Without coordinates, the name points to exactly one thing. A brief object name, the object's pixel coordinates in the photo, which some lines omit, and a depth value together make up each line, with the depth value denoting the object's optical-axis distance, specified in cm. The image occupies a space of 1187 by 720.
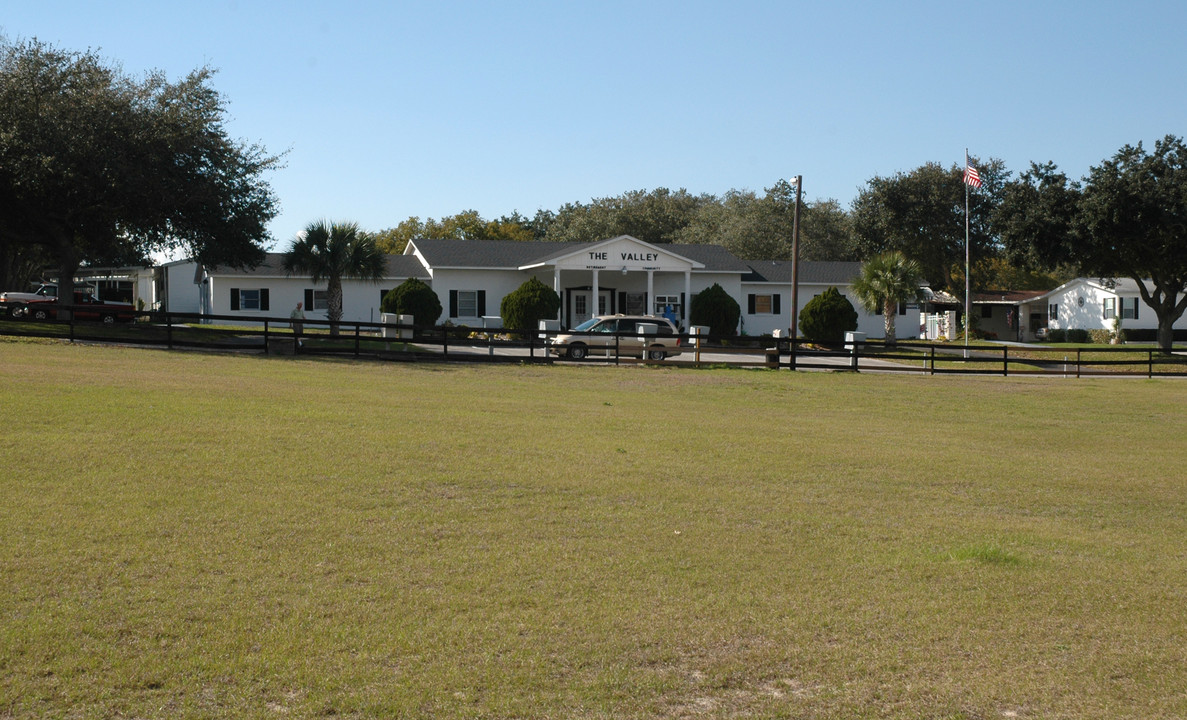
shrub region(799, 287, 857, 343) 4362
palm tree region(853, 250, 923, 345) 4516
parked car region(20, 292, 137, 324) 3684
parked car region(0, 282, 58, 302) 4046
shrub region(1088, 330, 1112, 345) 5791
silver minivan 3250
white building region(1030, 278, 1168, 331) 5850
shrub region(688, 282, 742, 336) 4734
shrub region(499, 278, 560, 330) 4441
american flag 4512
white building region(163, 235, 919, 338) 4700
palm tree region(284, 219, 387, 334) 3988
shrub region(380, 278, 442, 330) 4406
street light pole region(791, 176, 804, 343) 3766
